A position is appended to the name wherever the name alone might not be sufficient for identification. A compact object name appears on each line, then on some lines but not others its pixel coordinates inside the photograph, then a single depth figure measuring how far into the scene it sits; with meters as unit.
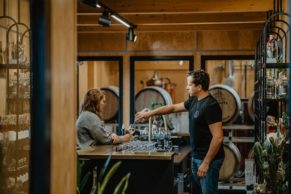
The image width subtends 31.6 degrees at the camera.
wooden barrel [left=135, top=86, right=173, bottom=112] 8.51
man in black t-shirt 4.73
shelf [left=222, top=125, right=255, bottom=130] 8.20
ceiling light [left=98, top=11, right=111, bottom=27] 5.91
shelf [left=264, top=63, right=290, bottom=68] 4.76
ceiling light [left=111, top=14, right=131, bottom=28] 6.29
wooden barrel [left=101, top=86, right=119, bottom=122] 8.98
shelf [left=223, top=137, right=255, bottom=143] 8.25
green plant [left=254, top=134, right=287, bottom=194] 4.08
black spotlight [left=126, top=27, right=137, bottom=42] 7.44
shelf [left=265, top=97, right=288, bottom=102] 4.82
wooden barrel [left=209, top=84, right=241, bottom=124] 8.06
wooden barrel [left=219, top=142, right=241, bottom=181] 7.72
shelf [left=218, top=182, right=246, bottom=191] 7.88
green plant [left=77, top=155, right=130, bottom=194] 3.53
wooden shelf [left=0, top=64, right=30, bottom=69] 3.80
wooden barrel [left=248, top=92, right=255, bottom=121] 8.16
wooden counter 4.83
